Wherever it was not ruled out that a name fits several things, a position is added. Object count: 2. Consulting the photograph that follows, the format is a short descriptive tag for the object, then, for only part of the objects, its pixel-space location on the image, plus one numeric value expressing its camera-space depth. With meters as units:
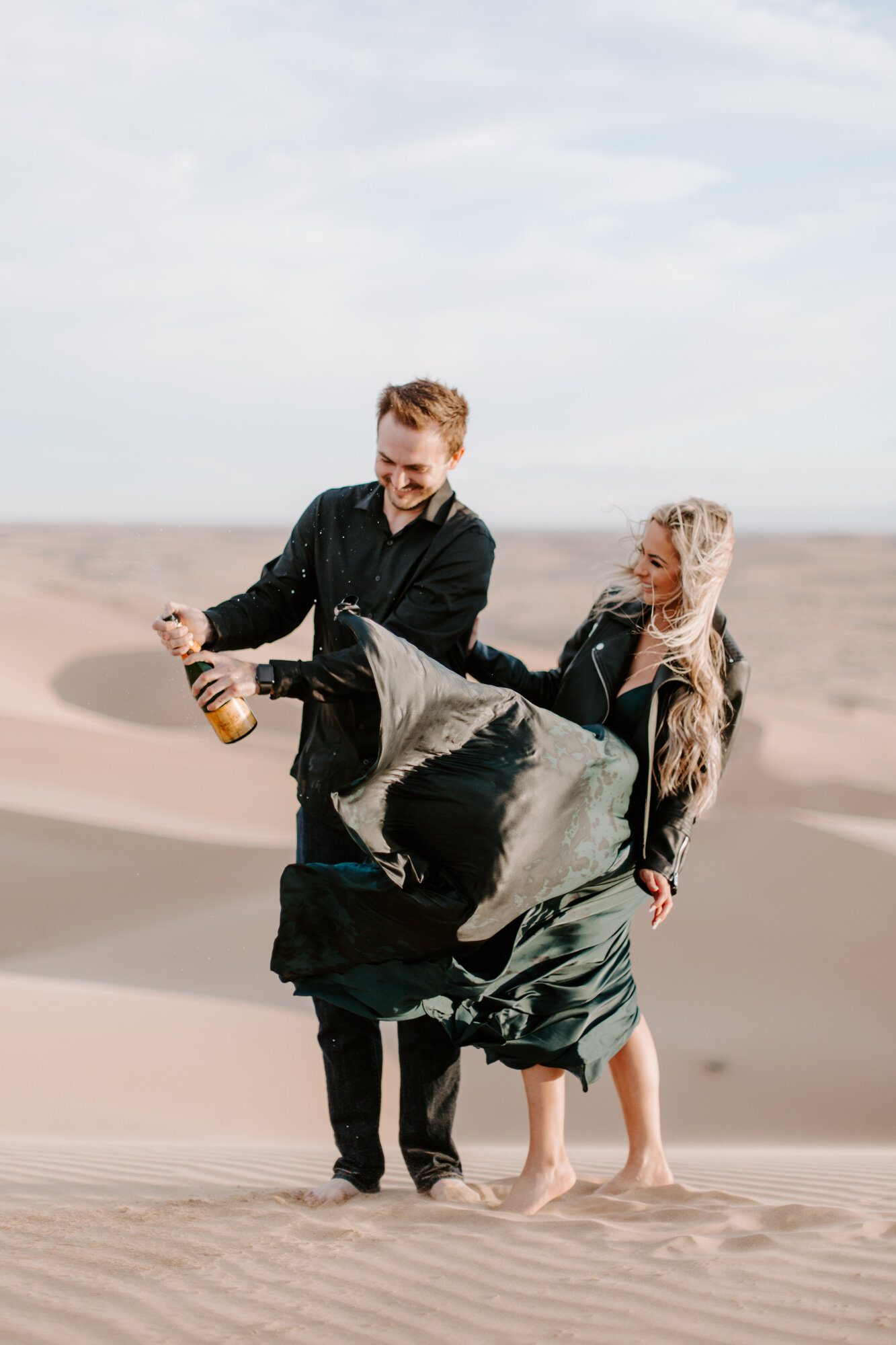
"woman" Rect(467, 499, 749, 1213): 3.33
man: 3.19
